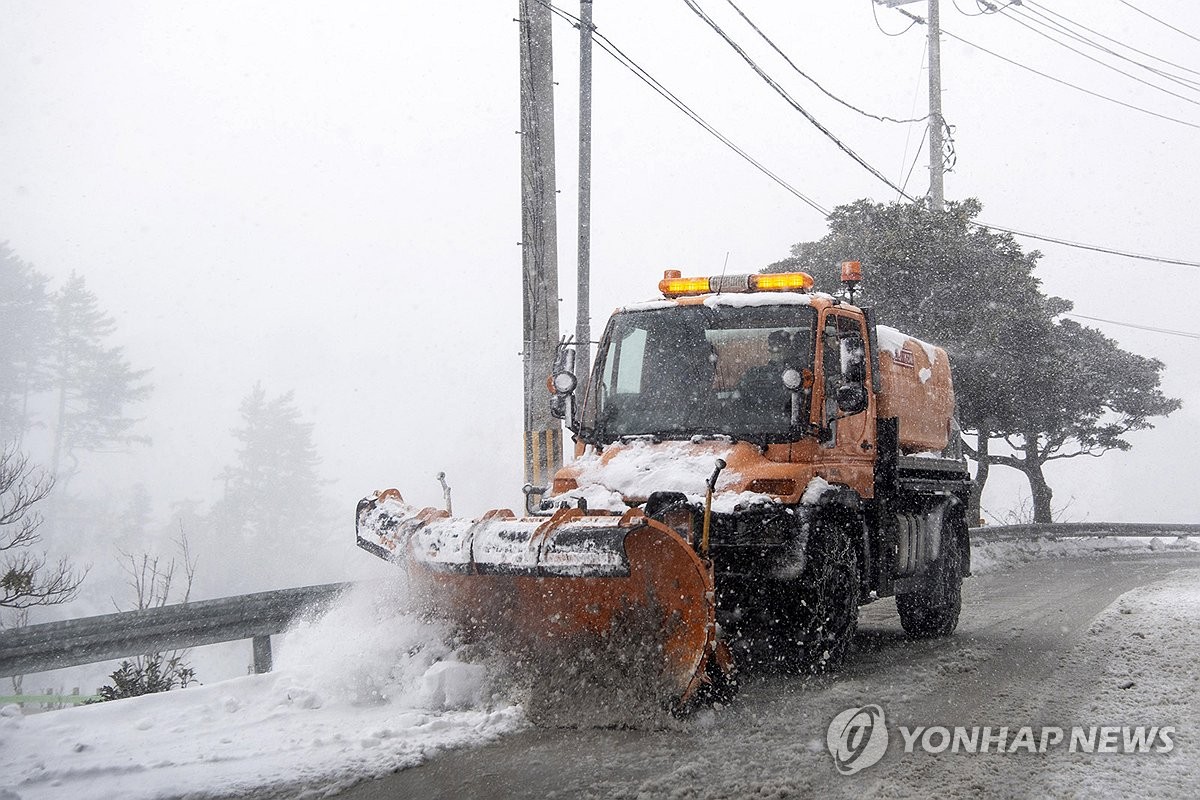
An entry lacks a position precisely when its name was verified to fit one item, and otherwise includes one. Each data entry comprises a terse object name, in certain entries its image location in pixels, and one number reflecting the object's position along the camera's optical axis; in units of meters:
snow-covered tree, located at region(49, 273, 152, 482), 52.44
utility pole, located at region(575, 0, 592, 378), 11.85
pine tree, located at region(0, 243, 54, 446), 48.31
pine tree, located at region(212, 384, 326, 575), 64.12
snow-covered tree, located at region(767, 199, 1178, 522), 22.20
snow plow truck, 5.34
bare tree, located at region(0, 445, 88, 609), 13.24
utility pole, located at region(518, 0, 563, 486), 10.02
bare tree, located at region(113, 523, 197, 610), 57.81
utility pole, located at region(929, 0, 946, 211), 22.64
